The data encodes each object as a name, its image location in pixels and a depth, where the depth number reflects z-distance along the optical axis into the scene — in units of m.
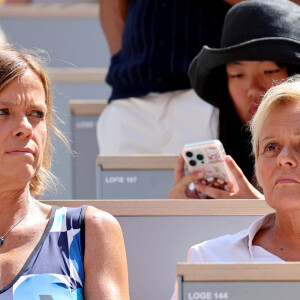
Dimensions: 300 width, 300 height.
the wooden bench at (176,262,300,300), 5.28
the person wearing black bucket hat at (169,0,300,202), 8.58
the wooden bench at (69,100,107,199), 11.06
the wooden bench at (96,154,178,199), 8.77
